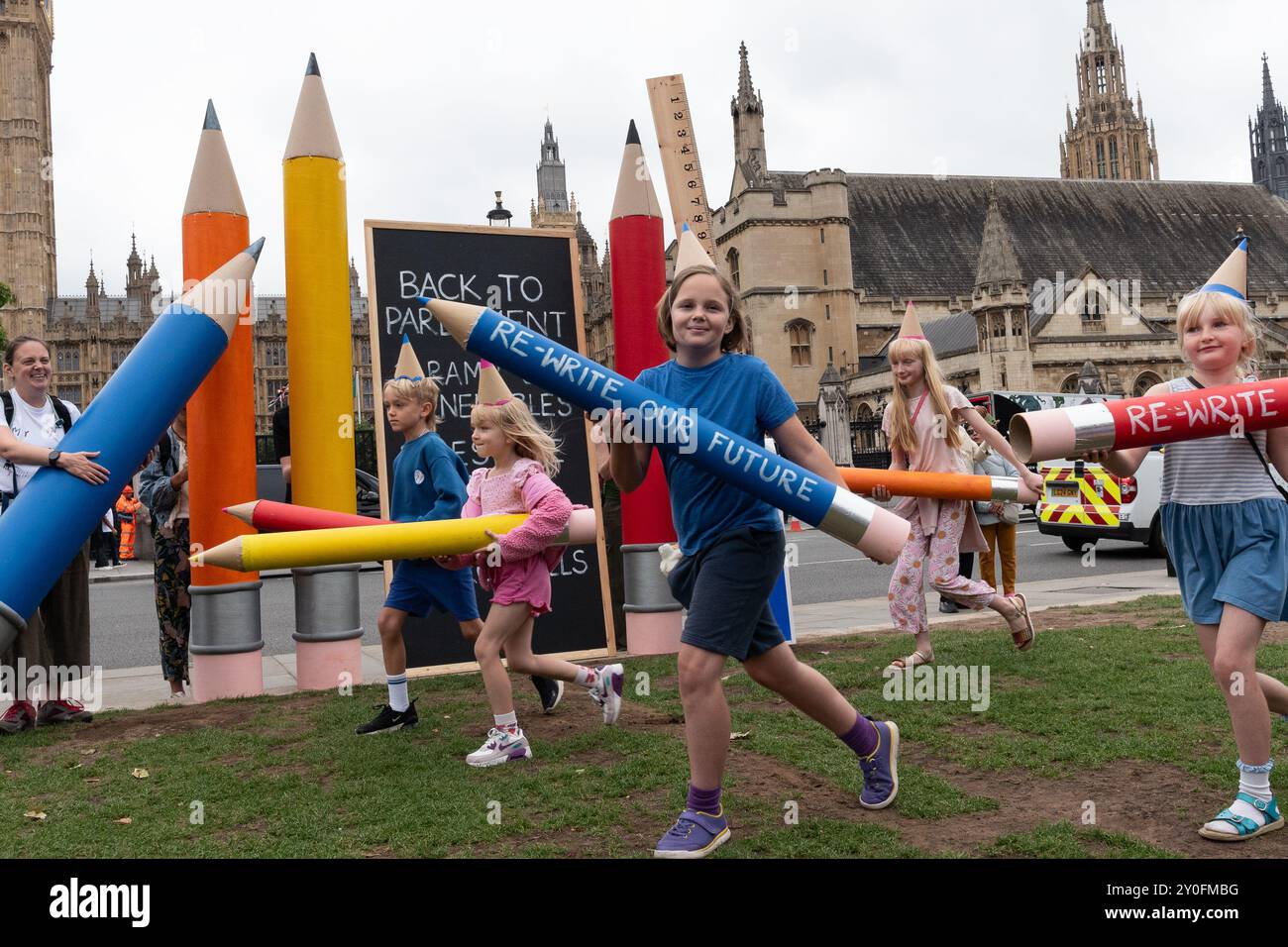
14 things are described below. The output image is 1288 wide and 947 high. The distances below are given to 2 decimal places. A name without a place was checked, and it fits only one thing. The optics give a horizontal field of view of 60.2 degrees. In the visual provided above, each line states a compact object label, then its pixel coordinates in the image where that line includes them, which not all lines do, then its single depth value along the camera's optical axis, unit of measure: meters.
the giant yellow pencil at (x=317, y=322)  6.55
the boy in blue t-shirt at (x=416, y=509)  5.34
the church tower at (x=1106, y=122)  93.31
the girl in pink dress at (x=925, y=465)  6.45
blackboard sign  7.18
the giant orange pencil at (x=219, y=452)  6.40
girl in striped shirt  3.56
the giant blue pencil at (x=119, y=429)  4.00
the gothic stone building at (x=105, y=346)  99.25
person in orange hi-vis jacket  21.35
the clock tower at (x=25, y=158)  86.50
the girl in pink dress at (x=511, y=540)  4.74
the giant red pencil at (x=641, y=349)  7.48
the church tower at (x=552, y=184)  151.62
